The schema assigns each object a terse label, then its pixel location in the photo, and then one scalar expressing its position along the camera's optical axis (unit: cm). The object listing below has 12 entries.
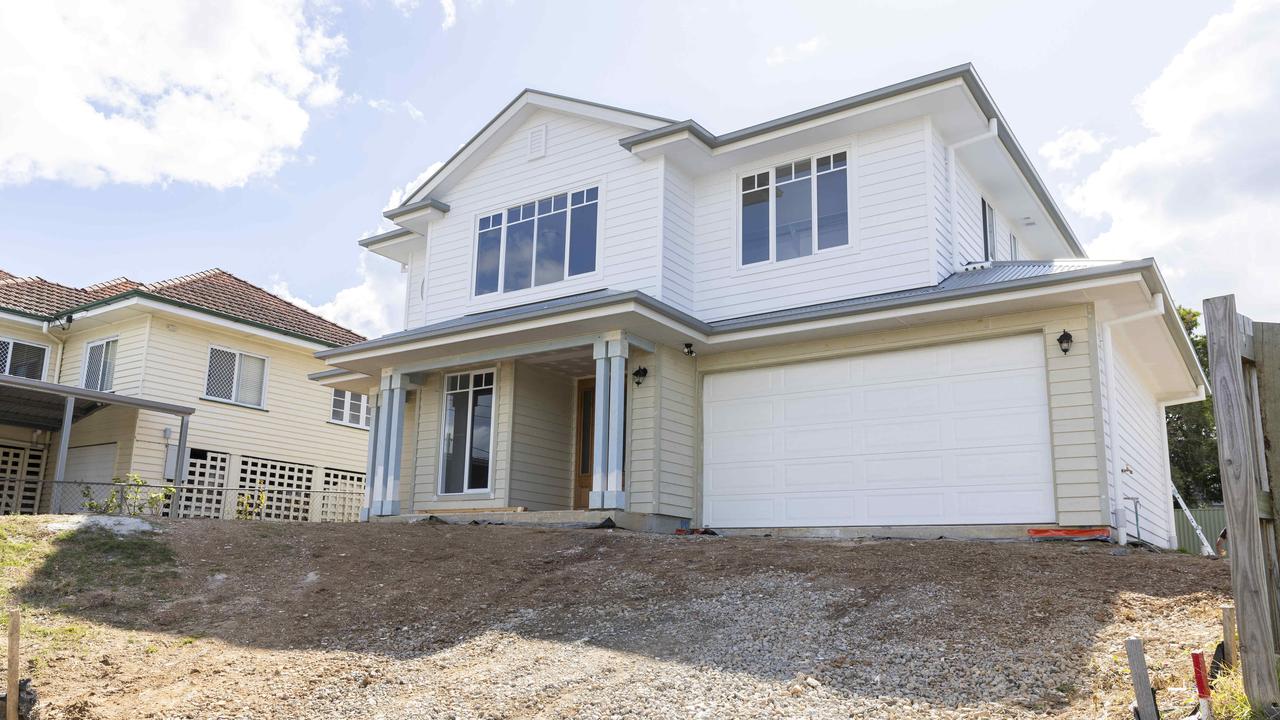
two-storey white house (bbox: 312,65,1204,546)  1171
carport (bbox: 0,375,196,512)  1660
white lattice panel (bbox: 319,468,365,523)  2233
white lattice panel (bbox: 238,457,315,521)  2089
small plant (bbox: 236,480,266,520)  1991
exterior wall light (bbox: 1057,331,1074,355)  1138
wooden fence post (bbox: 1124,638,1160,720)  450
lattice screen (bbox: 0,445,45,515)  2038
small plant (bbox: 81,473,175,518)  1630
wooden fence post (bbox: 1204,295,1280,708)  434
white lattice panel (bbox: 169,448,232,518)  1969
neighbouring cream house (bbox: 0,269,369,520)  1945
